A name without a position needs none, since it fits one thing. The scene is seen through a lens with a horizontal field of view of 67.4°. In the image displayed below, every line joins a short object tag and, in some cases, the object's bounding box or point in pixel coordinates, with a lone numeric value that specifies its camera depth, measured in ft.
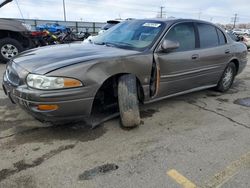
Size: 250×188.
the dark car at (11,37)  19.72
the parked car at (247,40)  39.33
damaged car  7.27
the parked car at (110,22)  32.13
